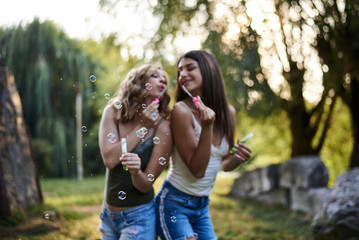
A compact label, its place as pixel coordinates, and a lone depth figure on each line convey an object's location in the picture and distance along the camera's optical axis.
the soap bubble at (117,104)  1.97
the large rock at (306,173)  5.81
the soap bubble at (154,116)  1.88
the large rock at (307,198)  5.43
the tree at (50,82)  9.56
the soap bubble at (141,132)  1.88
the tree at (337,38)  5.92
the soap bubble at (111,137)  1.87
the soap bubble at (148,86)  2.04
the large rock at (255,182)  6.84
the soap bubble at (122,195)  1.88
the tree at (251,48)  5.78
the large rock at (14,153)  4.08
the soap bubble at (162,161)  1.92
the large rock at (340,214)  3.33
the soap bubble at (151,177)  1.86
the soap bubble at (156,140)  1.93
